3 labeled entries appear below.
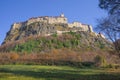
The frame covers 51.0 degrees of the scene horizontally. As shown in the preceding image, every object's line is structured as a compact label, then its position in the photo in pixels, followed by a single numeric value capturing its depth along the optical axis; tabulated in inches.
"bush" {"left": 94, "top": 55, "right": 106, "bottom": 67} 986.9
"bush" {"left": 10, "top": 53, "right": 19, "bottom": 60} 1151.7
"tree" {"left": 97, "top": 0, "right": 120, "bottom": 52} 520.0
